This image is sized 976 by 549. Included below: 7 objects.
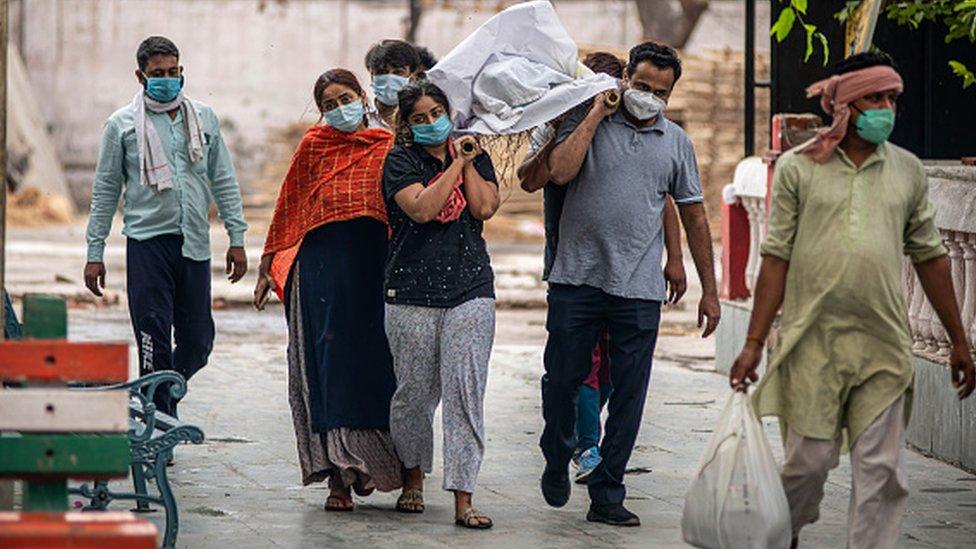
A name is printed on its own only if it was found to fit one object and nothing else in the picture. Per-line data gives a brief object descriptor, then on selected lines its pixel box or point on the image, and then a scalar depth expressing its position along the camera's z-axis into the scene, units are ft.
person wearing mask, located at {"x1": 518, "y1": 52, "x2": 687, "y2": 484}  40.78
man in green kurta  32.87
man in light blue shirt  47.02
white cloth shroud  39.98
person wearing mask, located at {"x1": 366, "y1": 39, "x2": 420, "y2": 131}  43.15
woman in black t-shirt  39.96
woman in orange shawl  41.61
